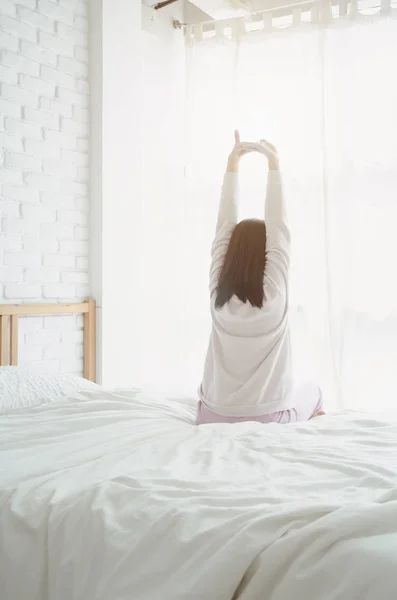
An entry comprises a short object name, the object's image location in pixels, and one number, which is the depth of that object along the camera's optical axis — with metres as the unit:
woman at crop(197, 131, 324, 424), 1.83
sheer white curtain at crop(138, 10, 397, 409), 2.84
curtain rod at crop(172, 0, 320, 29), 3.00
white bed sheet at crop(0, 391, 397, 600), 0.83
